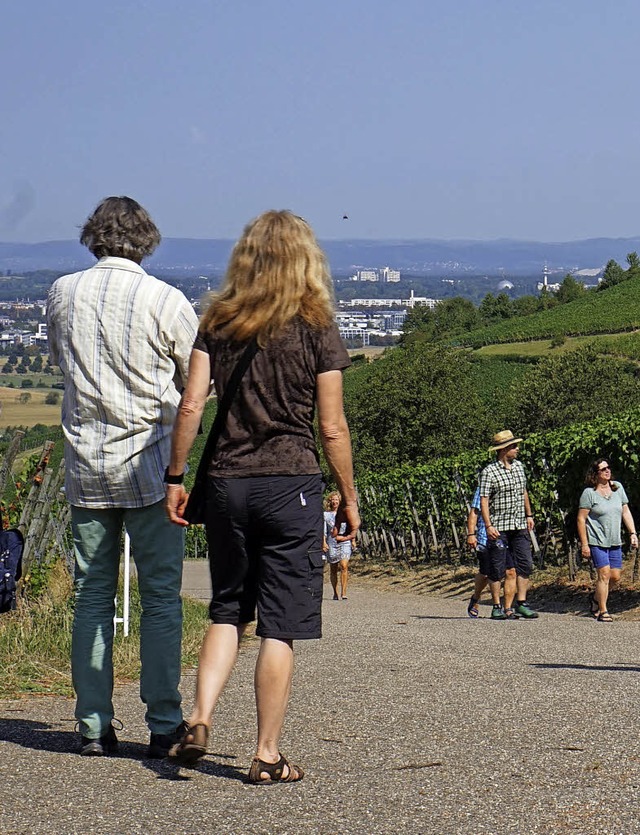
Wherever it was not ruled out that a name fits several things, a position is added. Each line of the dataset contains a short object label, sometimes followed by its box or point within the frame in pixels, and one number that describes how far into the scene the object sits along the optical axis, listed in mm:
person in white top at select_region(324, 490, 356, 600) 38550
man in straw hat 26874
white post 16752
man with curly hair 10091
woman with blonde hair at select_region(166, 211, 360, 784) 9237
